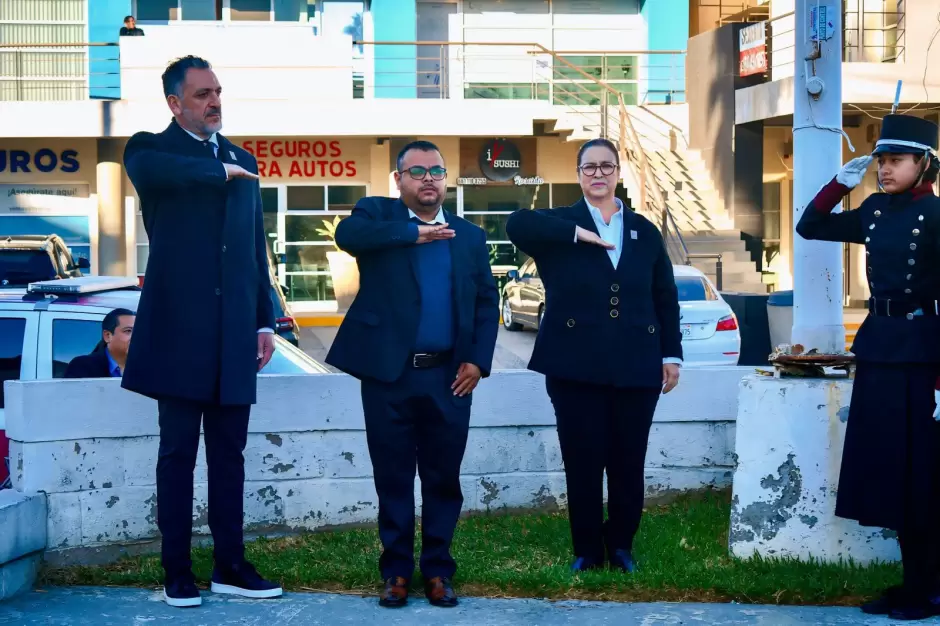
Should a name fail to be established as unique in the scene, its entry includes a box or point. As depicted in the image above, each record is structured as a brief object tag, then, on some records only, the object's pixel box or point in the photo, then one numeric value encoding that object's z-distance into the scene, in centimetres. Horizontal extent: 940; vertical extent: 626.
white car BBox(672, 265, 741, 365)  1508
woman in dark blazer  582
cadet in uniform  528
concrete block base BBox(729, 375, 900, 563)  592
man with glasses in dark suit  543
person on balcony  2691
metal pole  621
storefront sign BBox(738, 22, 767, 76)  2488
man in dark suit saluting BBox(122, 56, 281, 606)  530
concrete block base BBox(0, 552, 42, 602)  552
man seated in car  685
